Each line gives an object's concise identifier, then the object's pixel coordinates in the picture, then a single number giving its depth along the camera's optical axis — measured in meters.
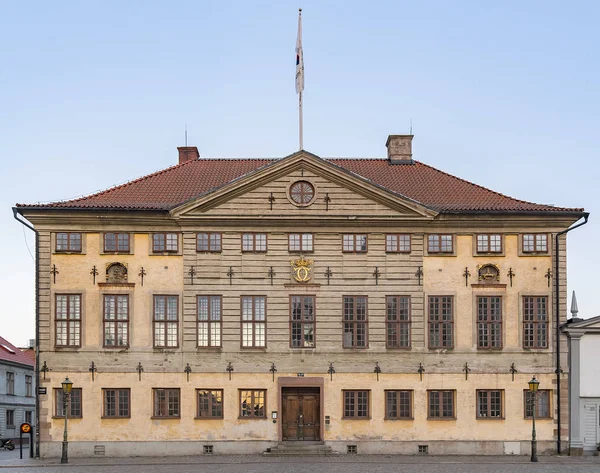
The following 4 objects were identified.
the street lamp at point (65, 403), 36.16
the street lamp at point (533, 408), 36.69
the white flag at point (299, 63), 41.28
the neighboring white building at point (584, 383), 39.31
